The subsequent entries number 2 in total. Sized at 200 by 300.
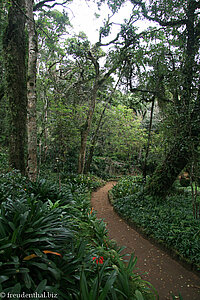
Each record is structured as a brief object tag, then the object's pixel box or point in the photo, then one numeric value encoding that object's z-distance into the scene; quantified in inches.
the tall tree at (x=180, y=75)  166.6
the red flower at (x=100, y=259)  84.0
